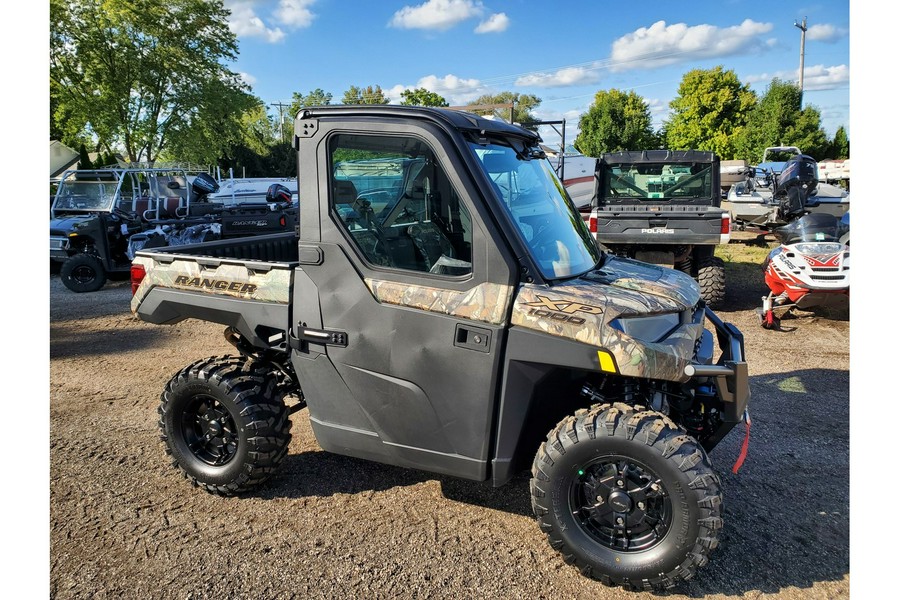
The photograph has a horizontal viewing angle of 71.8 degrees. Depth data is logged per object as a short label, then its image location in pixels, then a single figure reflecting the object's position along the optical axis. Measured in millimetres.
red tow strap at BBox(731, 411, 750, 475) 3162
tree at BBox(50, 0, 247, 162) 28469
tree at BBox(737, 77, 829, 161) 31719
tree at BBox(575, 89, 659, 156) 36281
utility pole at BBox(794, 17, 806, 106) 39394
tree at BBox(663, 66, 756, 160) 35031
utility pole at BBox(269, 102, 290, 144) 57719
